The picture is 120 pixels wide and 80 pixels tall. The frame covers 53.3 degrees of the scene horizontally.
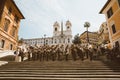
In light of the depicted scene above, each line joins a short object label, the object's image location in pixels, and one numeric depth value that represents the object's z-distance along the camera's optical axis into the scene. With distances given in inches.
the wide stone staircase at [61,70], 306.5
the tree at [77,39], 2162.9
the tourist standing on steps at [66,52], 553.0
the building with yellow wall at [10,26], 759.7
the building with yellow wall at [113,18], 696.7
